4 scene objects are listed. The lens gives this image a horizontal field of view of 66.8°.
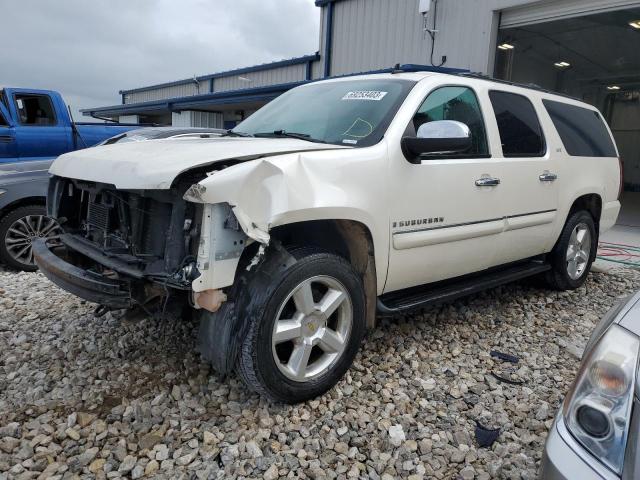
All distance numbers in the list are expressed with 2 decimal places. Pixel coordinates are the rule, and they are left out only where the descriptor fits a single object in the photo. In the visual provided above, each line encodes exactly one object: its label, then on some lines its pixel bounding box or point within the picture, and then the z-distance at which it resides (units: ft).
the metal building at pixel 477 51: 28.09
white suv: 7.57
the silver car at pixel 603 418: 4.45
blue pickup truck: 16.66
